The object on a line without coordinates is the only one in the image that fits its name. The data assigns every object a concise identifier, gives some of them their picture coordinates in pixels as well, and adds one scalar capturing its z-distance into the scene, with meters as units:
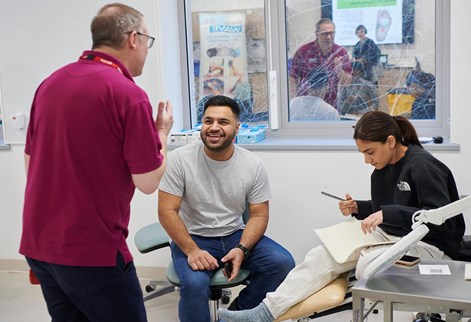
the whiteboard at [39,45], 3.61
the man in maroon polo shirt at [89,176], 1.65
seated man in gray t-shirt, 2.76
